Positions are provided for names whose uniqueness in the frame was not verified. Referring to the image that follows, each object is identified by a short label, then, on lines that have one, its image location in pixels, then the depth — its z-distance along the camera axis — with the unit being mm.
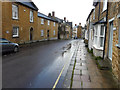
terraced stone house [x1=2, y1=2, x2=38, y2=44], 15412
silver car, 10002
